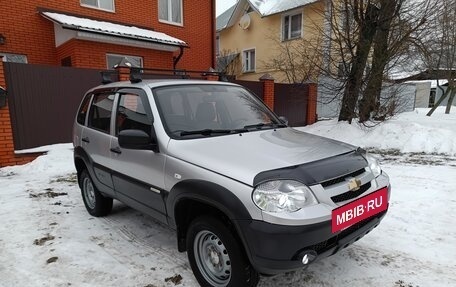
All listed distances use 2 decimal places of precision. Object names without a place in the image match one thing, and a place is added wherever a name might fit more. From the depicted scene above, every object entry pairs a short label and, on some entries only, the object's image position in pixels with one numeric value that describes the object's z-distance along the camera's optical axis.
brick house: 9.59
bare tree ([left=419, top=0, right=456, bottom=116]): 10.78
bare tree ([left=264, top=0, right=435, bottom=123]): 9.66
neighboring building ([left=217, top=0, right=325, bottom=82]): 20.08
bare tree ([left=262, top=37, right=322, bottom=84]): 10.95
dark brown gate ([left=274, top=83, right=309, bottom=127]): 13.04
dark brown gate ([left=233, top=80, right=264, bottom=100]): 11.49
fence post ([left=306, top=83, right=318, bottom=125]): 13.64
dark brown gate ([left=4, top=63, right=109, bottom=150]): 7.16
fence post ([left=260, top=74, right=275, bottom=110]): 12.14
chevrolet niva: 2.24
